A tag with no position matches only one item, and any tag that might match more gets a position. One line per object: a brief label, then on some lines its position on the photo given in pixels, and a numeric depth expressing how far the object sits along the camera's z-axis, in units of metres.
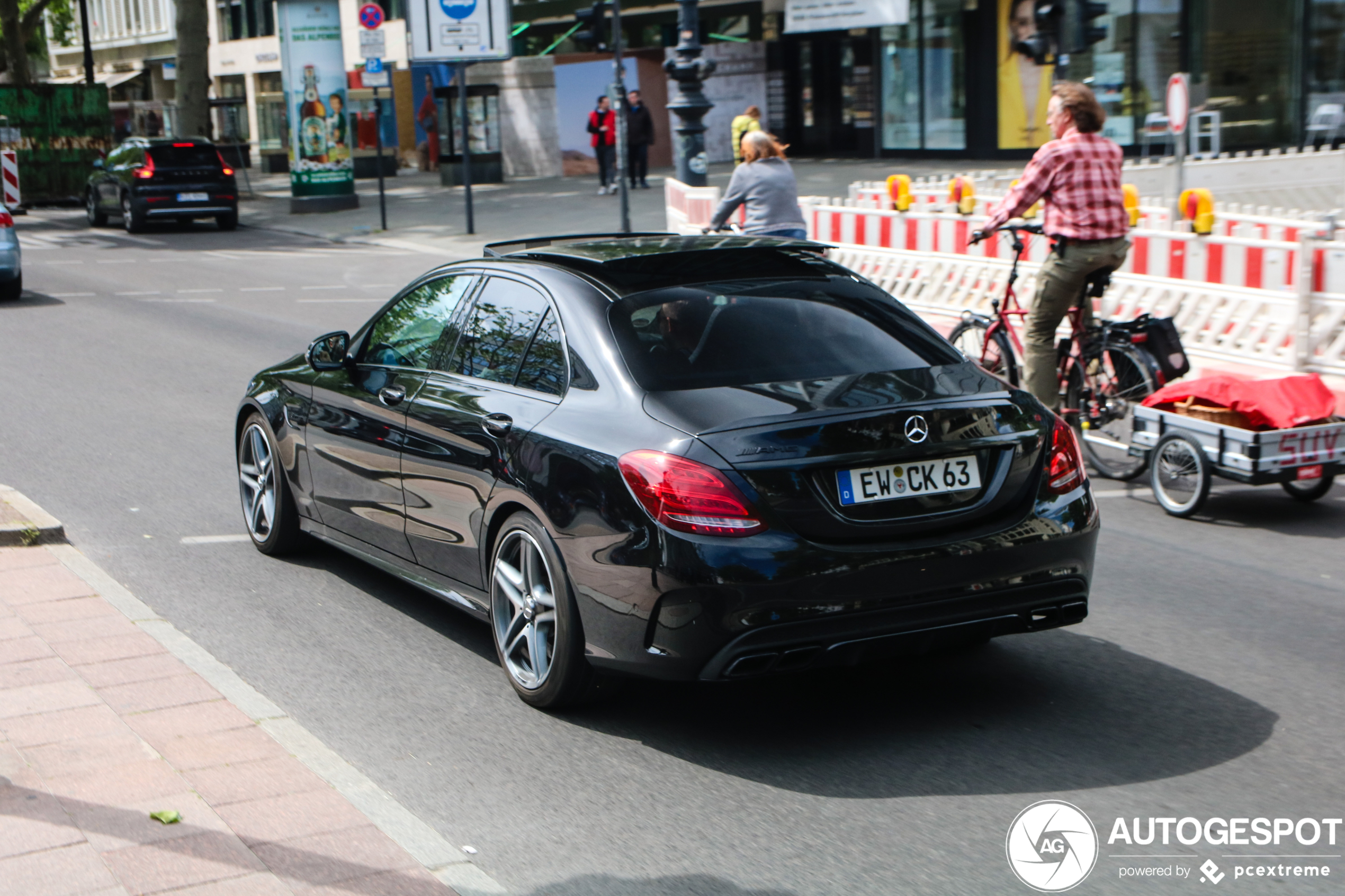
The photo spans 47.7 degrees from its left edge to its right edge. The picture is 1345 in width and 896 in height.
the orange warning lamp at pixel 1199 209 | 11.72
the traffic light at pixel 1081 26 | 13.88
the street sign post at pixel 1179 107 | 16.02
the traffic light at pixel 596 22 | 21.62
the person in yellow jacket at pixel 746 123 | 23.83
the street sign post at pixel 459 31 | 27.23
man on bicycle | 8.34
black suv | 28.75
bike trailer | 7.26
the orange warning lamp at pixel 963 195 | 15.73
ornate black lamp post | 20.52
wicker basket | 7.47
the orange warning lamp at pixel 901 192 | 15.89
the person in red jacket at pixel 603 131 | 31.33
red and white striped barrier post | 19.44
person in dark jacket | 30.95
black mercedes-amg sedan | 4.33
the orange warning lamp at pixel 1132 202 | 13.40
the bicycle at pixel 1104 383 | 8.43
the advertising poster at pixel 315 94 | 31.64
